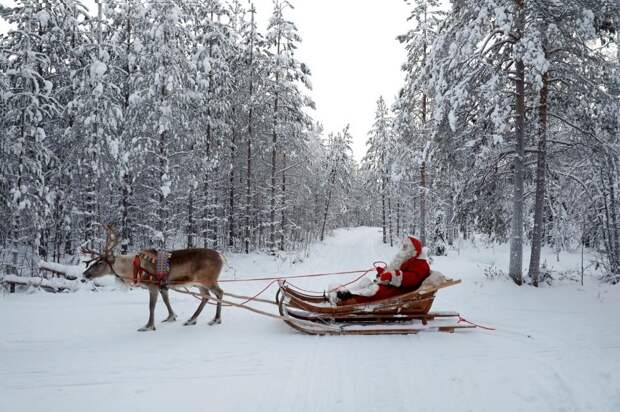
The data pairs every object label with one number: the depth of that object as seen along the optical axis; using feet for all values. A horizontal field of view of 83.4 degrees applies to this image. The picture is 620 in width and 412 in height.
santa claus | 20.48
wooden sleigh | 19.38
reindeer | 20.66
